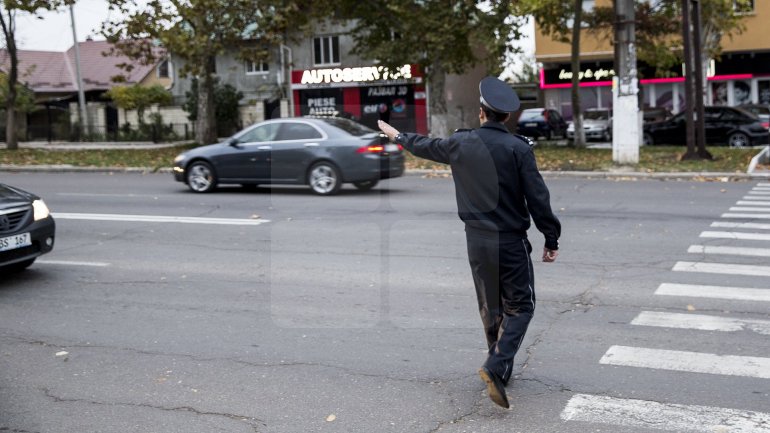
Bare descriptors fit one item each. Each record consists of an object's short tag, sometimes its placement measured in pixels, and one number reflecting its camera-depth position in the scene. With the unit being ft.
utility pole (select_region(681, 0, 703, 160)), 74.40
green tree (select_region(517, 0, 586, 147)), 93.56
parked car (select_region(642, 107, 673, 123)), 114.32
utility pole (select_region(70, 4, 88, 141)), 151.15
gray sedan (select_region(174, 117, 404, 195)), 56.80
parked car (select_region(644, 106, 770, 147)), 99.55
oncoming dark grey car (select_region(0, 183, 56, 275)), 30.58
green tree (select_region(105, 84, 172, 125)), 163.94
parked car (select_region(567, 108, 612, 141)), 120.68
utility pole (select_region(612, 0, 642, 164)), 73.46
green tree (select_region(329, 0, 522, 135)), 92.58
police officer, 18.39
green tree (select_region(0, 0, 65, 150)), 97.35
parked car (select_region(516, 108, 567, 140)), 125.29
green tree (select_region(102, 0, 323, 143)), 94.84
